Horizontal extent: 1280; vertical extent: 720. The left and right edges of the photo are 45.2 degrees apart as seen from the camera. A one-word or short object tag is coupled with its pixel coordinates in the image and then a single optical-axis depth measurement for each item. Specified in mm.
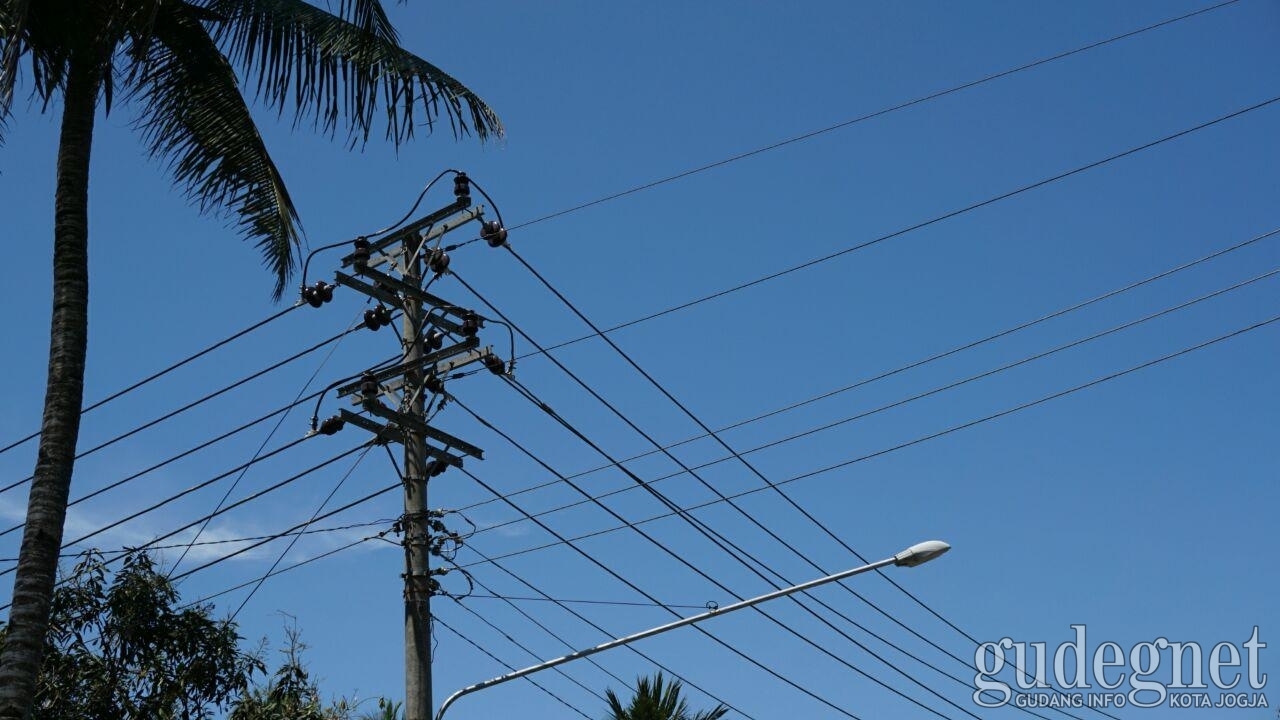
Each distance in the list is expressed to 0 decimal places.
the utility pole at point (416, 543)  15086
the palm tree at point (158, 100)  15211
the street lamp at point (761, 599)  16719
